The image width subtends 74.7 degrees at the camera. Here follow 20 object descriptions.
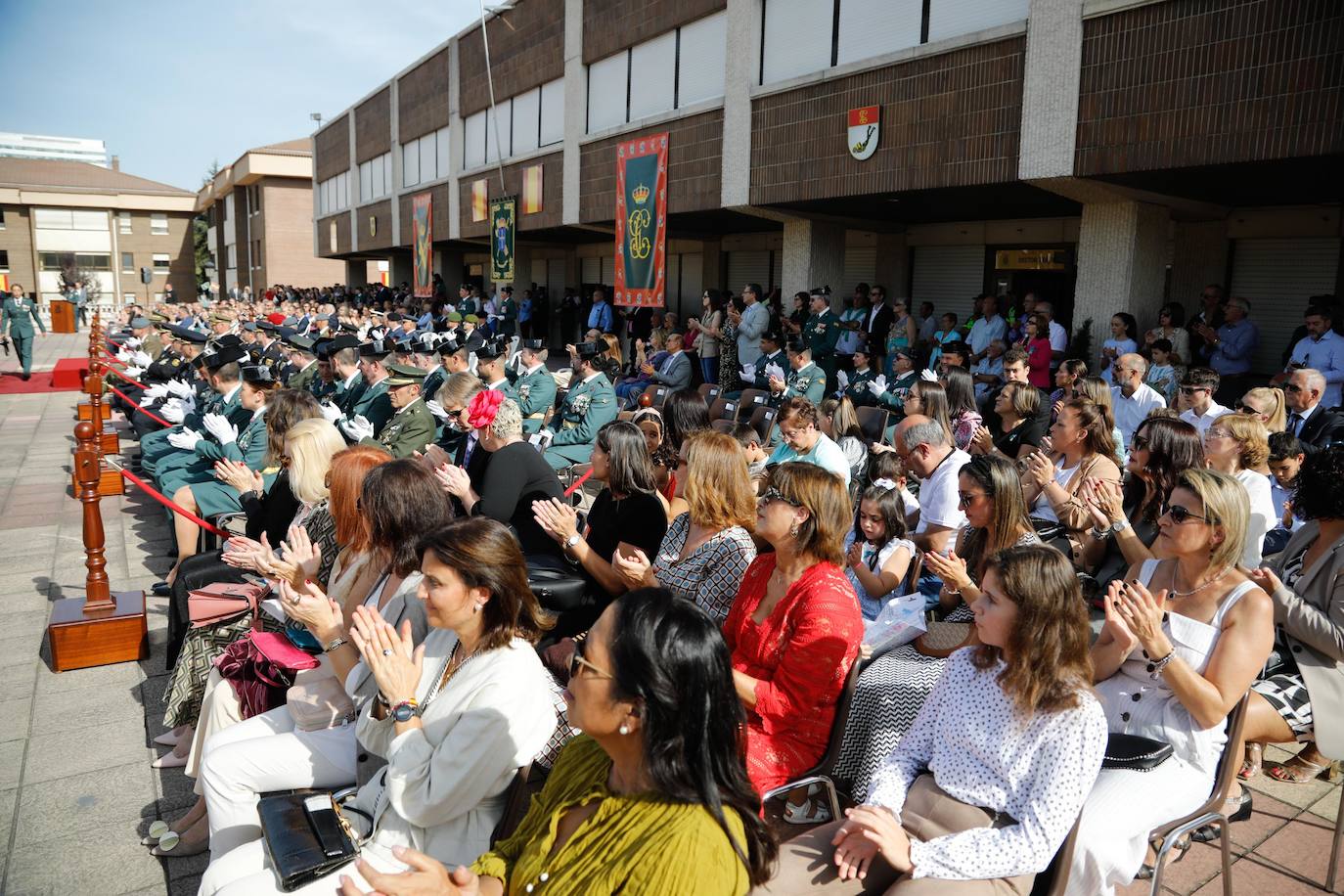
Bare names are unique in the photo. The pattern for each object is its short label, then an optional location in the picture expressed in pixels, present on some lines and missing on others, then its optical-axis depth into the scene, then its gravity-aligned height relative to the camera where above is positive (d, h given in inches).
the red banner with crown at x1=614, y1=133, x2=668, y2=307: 629.3 +66.2
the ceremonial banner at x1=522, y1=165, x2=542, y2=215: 797.2 +107.3
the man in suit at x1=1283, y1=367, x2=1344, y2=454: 260.1 -22.9
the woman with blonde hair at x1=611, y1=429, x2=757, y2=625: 149.1 -38.4
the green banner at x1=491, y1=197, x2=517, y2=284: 852.6 +70.3
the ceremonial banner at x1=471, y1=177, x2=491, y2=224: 902.4 +110.9
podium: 1577.3 -36.8
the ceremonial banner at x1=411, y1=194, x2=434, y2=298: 1052.5 +76.6
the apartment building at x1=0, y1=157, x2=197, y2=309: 2188.7 +171.8
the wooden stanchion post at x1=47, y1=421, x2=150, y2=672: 202.2 -74.3
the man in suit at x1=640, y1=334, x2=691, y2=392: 508.7 -34.7
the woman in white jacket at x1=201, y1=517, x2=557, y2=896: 97.7 -46.7
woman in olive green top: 73.0 -40.2
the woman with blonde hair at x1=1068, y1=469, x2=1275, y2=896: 101.3 -43.0
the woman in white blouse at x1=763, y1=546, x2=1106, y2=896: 89.4 -47.8
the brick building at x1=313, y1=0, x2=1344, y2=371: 321.1 +83.2
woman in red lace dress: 114.1 -42.2
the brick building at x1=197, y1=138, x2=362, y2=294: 1860.2 +183.6
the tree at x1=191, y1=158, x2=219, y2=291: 2534.4 +170.5
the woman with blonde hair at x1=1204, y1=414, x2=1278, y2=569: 196.2 -26.4
